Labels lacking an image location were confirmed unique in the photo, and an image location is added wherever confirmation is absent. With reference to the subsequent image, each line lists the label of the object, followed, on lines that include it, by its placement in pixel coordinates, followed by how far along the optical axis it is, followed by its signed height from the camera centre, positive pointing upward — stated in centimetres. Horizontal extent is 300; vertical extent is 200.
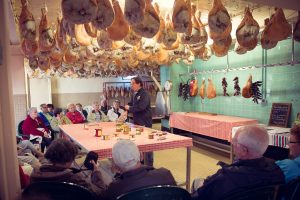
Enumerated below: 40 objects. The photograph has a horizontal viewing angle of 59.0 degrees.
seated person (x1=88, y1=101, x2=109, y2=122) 759 -89
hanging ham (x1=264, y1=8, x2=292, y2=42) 287 +58
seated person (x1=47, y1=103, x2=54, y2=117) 737 -66
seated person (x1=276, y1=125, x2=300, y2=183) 200 -67
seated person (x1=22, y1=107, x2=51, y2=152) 580 -93
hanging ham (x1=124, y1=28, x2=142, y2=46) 321 +57
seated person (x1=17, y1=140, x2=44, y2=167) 400 -111
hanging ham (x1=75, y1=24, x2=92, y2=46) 310 +60
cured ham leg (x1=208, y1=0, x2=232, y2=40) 272 +65
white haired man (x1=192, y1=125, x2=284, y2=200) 175 -61
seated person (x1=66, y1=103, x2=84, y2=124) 730 -81
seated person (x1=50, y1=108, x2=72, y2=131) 680 -91
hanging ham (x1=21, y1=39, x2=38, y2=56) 322 +51
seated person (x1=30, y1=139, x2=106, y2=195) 199 -65
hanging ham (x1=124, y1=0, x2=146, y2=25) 227 +64
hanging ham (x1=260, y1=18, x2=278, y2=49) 299 +44
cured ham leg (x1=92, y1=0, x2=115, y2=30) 218 +58
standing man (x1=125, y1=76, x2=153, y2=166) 487 -40
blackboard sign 521 -68
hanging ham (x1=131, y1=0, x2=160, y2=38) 260 +60
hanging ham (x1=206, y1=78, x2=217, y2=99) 686 -23
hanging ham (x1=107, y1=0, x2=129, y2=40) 271 +62
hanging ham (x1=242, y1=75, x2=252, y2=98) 556 -19
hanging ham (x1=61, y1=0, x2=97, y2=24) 192 +56
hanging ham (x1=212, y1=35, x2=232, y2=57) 333 +46
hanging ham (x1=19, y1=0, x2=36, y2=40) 275 +68
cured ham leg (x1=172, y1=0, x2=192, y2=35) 263 +67
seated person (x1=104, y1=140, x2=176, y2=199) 180 -63
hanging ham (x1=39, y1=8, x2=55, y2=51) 304 +62
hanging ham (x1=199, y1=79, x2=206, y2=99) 722 -21
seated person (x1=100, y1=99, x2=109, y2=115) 1035 -83
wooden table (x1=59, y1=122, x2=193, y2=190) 325 -78
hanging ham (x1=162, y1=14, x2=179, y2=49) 326 +60
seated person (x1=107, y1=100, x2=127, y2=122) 785 -83
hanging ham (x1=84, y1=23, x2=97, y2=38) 300 +63
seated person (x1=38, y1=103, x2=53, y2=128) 659 -73
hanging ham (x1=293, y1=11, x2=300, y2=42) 281 +51
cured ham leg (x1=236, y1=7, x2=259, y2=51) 292 +55
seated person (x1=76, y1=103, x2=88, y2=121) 841 -74
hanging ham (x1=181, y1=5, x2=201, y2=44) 309 +55
